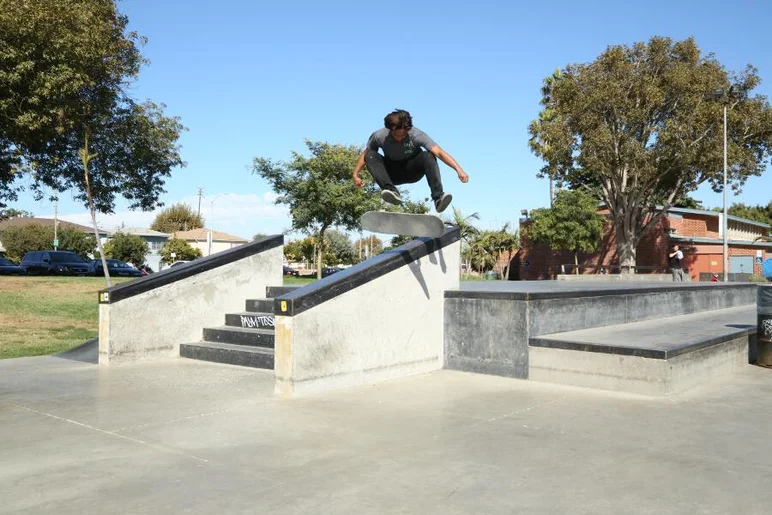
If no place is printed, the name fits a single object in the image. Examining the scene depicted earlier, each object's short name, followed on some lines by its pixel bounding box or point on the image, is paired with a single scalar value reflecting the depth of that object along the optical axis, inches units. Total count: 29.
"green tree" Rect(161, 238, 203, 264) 2576.3
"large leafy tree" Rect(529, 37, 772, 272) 1197.7
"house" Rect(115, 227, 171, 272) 3341.5
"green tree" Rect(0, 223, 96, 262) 2684.5
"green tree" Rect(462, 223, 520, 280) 1754.4
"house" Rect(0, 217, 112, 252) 3141.2
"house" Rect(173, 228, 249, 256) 3144.7
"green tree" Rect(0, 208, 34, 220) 3517.7
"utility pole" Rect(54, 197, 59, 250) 2389.9
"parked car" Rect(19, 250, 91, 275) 1456.7
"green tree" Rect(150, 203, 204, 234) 3875.5
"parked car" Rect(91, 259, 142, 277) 1521.9
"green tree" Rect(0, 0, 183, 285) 600.1
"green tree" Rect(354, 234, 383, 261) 3663.9
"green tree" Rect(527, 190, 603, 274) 1448.1
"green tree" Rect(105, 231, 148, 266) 2534.4
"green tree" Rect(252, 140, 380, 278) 1400.1
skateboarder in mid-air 270.7
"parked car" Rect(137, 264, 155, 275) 1731.2
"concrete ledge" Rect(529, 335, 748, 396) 234.8
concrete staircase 295.3
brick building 1560.0
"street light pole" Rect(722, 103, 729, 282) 1186.9
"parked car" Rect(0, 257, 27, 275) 1331.4
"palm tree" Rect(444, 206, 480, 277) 1753.2
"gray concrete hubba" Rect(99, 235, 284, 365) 304.8
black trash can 296.2
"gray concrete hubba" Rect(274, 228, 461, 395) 233.1
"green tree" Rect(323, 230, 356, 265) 3304.6
